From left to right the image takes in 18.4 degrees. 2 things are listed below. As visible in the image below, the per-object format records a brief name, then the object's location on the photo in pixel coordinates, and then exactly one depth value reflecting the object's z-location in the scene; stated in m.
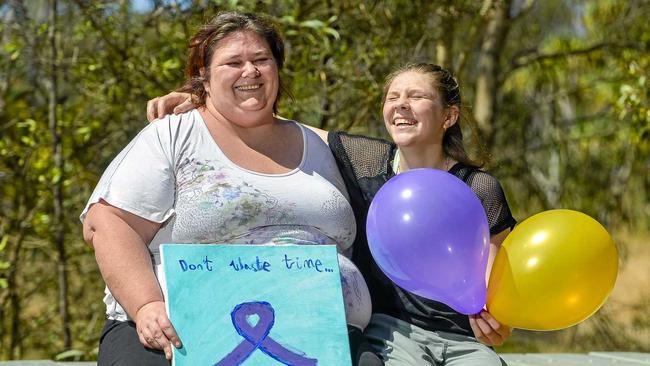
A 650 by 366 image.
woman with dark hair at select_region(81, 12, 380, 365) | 5.30
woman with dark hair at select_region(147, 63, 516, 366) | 5.64
